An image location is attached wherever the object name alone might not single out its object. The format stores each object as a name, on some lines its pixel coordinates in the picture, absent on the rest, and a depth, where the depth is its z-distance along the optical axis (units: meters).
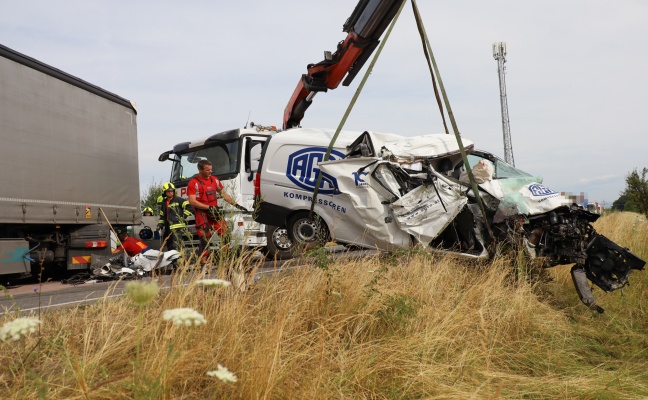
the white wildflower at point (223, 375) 1.71
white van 6.32
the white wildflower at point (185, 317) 1.64
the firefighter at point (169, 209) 10.01
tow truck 8.67
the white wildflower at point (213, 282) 2.12
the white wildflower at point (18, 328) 1.66
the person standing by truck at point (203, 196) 6.96
